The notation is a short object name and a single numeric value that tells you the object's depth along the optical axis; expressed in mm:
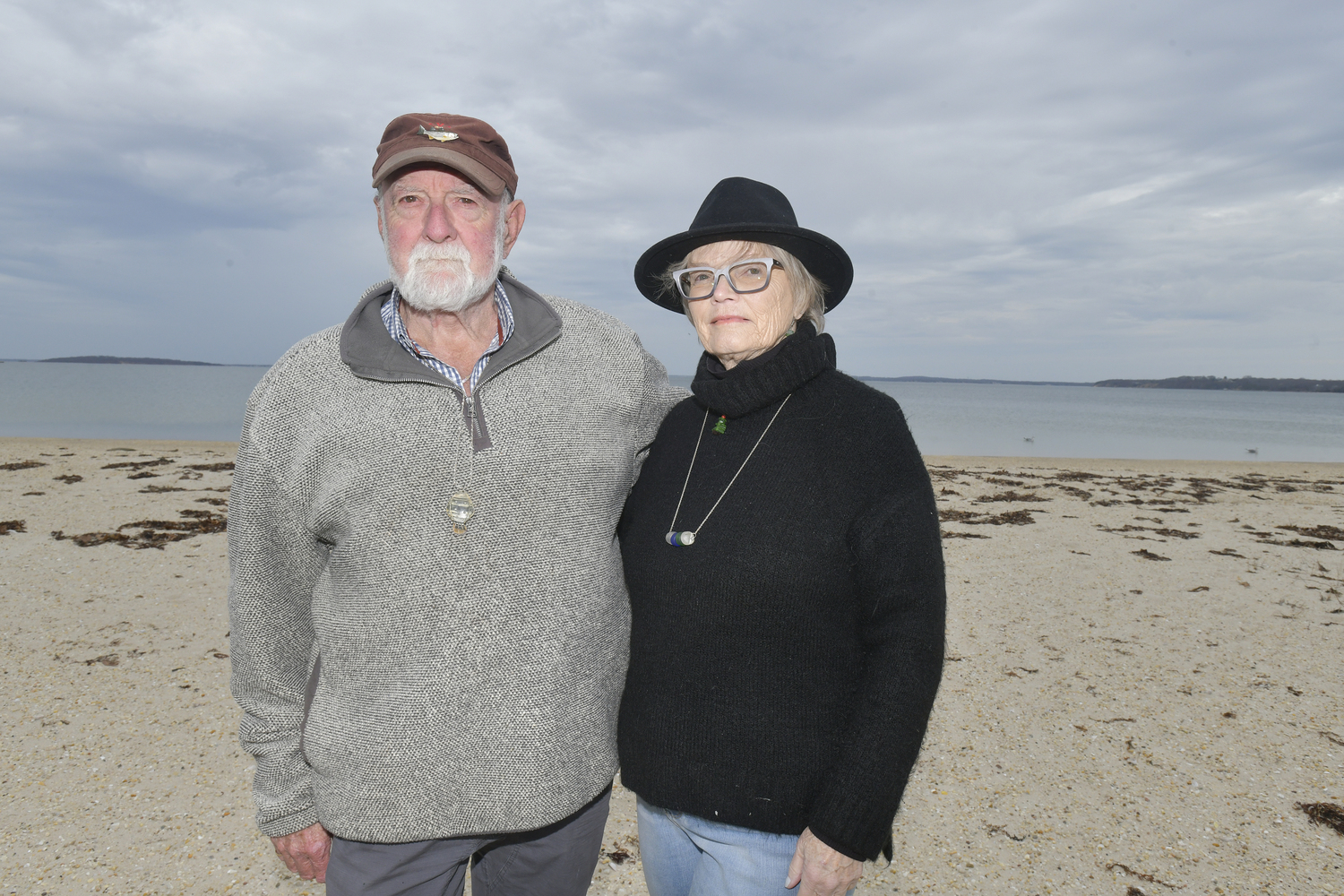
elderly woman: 1753
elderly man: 1863
